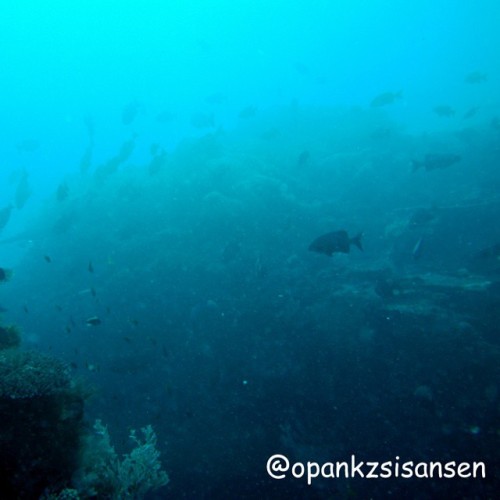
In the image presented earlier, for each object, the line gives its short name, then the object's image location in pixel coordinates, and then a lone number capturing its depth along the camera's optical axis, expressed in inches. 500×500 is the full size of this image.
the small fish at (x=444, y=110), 711.7
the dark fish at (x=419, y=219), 505.4
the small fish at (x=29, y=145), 892.8
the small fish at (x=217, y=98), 797.2
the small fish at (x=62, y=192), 518.3
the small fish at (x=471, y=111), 668.6
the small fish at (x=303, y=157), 528.4
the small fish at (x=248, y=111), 713.8
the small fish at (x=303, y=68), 957.2
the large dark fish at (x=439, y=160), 512.7
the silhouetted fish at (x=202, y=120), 765.7
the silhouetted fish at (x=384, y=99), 692.1
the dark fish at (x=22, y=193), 634.2
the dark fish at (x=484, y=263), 400.5
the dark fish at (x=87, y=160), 944.9
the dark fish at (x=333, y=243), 301.5
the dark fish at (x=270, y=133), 876.5
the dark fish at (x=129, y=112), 679.7
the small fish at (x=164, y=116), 833.8
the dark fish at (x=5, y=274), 289.4
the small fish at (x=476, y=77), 738.6
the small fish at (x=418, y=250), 337.7
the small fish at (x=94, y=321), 305.4
